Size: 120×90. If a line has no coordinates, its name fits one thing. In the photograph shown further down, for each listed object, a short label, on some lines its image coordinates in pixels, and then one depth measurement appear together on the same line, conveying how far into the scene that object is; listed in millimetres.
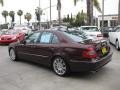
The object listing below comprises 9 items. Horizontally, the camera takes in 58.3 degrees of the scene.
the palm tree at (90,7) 12215
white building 29249
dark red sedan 3074
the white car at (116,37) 6136
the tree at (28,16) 48048
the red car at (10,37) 8148
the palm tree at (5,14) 45029
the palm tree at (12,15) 39478
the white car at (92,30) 7187
